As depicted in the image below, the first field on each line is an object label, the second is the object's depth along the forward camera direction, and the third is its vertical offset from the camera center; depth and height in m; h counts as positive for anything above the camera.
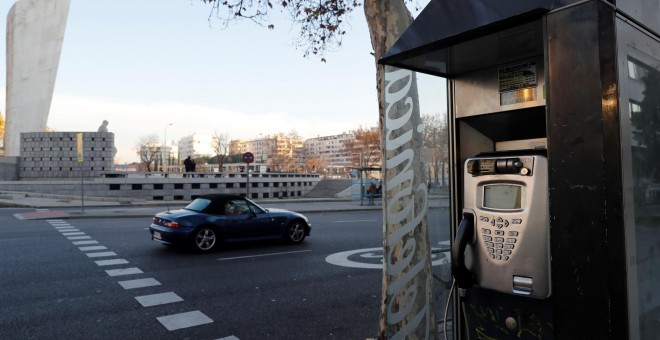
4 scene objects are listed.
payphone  2.47 -0.31
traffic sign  22.62 +1.13
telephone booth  2.00 +0.01
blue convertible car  9.84 -1.02
